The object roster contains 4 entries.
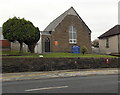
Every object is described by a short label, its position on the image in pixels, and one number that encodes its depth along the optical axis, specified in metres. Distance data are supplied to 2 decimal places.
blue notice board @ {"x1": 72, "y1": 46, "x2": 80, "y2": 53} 33.19
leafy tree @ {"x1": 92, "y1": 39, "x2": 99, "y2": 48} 56.42
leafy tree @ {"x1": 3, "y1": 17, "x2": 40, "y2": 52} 21.35
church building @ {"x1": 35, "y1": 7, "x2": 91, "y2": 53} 32.22
